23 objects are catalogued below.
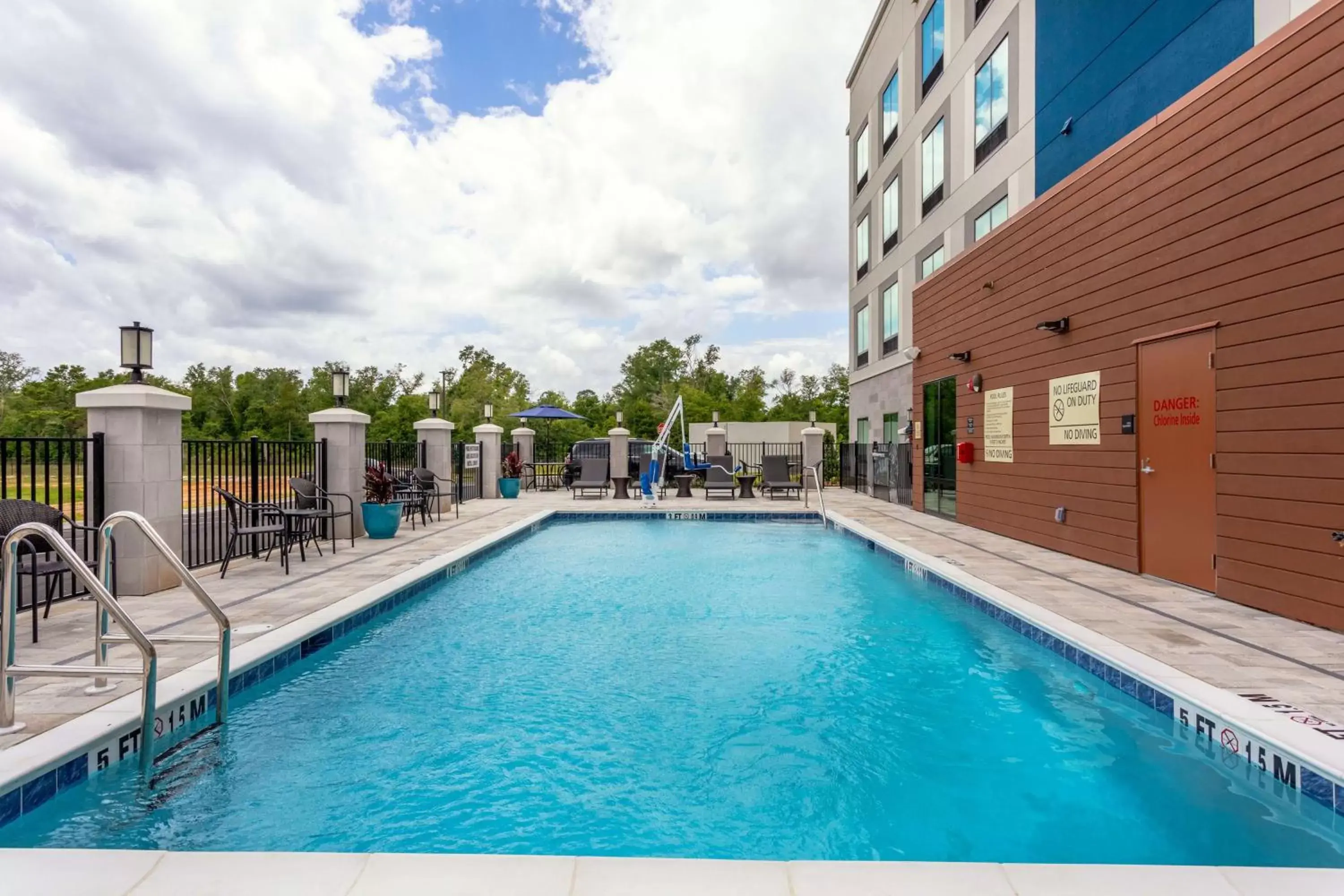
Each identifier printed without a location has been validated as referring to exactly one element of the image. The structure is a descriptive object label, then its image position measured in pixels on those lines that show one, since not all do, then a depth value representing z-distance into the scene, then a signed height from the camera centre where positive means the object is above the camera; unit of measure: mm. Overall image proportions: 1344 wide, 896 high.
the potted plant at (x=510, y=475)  14227 -551
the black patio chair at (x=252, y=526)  5812 -652
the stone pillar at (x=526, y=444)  16141 +115
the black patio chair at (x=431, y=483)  10305 -510
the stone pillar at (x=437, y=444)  11430 +106
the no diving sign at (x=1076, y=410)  6445 +344
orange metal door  5066 -123
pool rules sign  8289 +250
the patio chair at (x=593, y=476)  13750 -546
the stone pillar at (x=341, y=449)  8172 +20
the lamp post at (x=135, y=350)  5281 +793
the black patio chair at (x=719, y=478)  13539 -618
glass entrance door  10086 -17
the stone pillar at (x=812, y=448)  14859 -9
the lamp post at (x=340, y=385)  8266 +816
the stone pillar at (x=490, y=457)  14047 -158
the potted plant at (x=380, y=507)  8258 -676
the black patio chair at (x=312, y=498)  7203 -497
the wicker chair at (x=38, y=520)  3838 -405
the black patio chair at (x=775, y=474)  13344 -529
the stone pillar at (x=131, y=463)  5008 -72
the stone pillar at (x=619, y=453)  15008 -92
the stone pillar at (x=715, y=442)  15320 +138
